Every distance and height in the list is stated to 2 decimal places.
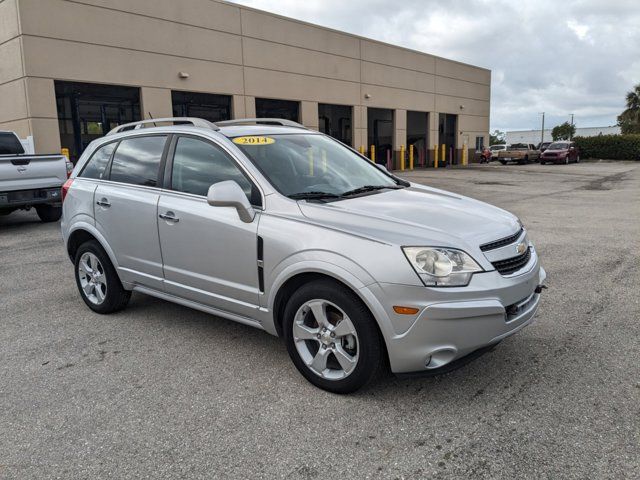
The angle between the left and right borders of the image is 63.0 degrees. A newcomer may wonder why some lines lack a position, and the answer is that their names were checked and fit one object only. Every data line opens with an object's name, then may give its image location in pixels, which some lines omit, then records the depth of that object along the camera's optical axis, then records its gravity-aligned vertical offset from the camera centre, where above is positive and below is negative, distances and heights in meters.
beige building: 16.31 +3.41
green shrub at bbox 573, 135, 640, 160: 43.47 +0.02
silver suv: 3.05 -0.63
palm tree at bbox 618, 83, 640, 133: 61.69 +3.92
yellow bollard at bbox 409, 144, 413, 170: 31.62 -0.36
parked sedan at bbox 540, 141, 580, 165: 38.75 -0.35
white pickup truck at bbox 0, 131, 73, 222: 9.74 -0.34
